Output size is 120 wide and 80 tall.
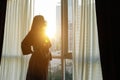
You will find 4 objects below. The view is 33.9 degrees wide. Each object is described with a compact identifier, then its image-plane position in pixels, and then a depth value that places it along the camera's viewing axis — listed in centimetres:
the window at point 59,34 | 290
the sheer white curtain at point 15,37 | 310
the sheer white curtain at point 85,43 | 257
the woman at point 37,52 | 221
